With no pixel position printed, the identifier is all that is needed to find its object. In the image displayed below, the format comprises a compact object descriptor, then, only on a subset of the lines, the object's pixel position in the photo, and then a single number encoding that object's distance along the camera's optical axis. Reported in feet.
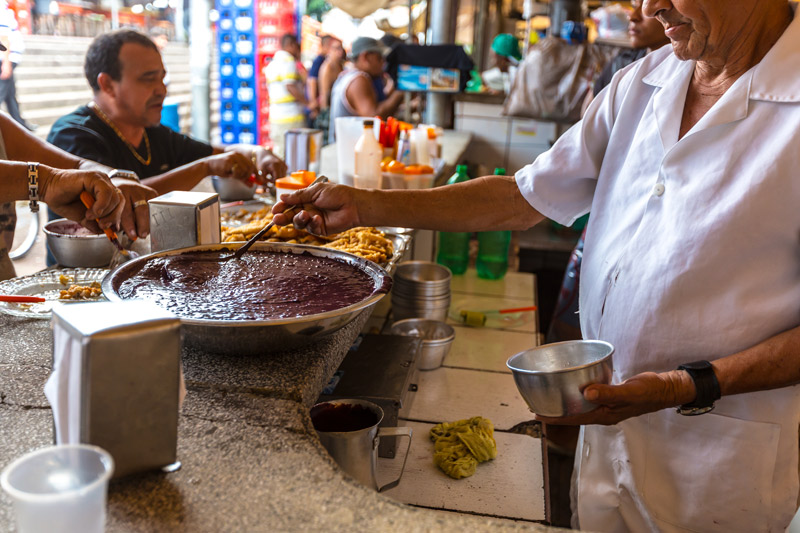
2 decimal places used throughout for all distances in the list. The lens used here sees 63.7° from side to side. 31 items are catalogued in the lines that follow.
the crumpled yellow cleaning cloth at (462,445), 6.14
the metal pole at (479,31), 37.63
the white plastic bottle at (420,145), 10.84
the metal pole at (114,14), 27.96
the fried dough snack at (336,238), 6.64
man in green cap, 25.00
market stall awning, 18.95
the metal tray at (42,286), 5.03
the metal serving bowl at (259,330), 3.85
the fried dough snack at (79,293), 5.34
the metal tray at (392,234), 6.83
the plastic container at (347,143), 9.77
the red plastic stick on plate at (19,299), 5.10
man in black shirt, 9.31
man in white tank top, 18.12
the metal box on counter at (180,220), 5.53
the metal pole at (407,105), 19.57
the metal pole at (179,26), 39.55
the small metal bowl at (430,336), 8.36
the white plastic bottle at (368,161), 8.99
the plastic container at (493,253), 12.61
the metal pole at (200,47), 24.90
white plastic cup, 2.22
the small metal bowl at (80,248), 6.29
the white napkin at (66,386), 2.73
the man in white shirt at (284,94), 26.35
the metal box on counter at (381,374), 5.97
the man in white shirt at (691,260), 4.32
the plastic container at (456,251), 12.93
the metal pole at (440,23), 20.53
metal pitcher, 4.49
